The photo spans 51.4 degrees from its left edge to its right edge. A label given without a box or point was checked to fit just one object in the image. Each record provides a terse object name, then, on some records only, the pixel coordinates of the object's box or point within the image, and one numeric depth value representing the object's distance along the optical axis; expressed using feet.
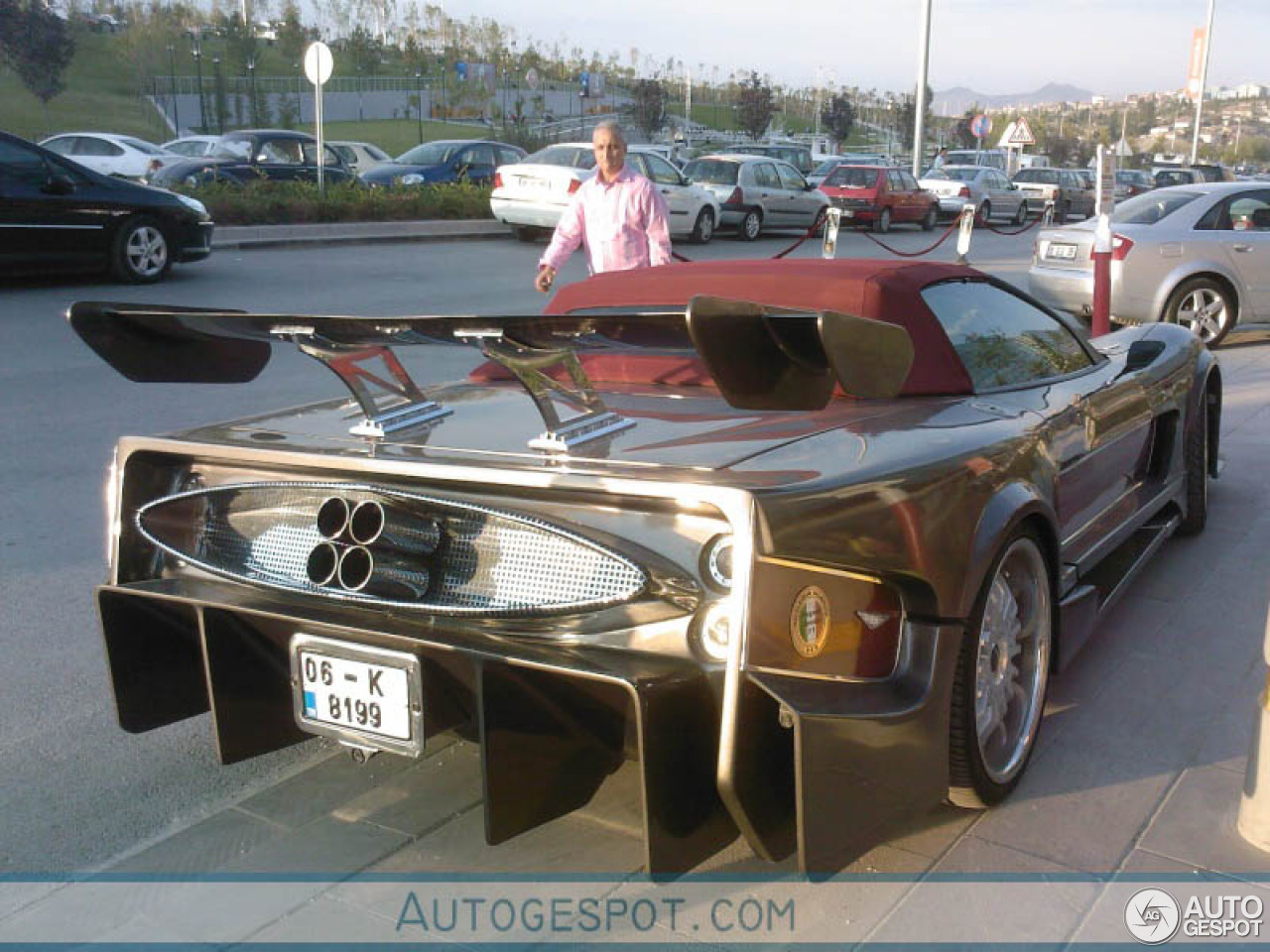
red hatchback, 91.15
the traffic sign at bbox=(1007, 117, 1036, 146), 106.22
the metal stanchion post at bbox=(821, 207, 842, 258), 42.29
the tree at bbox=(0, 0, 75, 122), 151.12
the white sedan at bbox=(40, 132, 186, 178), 79.20
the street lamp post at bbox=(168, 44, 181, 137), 169.66
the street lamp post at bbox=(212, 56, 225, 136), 159.92
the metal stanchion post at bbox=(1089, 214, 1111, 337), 33.22
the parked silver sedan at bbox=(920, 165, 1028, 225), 105.70
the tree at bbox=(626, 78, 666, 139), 194.49
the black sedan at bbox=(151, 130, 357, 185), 70.38
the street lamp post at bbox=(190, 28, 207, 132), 163.07
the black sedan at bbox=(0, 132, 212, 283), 40.63
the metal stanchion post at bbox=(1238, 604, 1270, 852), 10.18
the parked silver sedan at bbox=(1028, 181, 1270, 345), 38.29
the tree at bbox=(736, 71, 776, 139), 199.62
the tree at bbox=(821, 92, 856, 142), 221.87
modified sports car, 8.38
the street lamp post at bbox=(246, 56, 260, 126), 172.04
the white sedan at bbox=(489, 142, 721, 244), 63.41
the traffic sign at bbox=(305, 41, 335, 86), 64.44
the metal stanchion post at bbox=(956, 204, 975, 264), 48.84
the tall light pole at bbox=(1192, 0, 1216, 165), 155.32
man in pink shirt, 23.53
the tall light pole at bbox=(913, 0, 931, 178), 102.58
